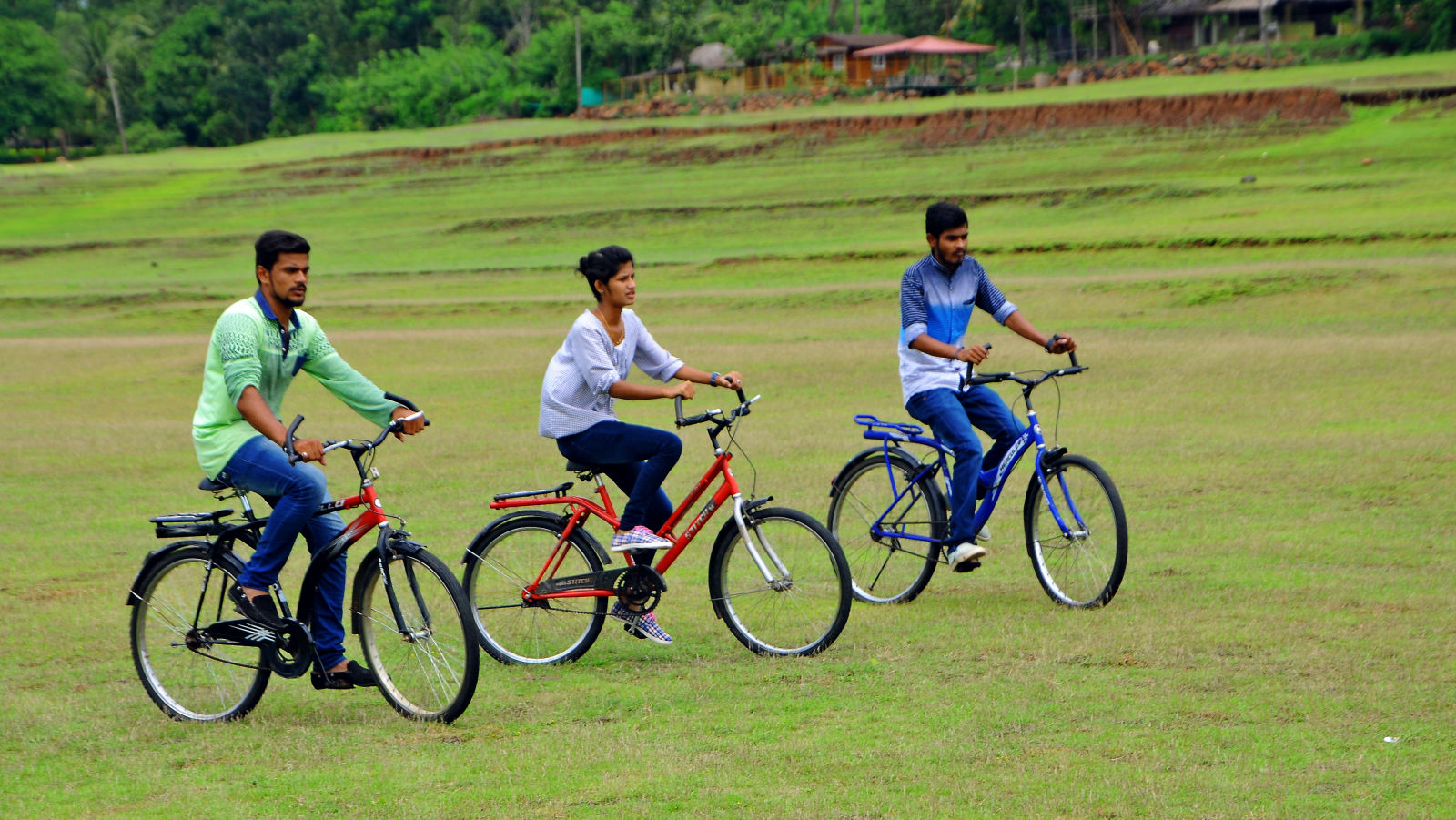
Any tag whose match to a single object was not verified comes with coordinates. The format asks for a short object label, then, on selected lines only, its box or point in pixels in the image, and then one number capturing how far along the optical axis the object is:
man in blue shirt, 14.62
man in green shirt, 11.02
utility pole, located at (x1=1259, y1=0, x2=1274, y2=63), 113.25
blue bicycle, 14.22
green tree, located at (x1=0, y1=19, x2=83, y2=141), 171.12
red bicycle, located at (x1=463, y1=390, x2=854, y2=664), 12.76
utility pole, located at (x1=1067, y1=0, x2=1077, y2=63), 125.64
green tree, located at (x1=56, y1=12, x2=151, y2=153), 189.62
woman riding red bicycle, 12.71
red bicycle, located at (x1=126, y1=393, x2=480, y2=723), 11.13
